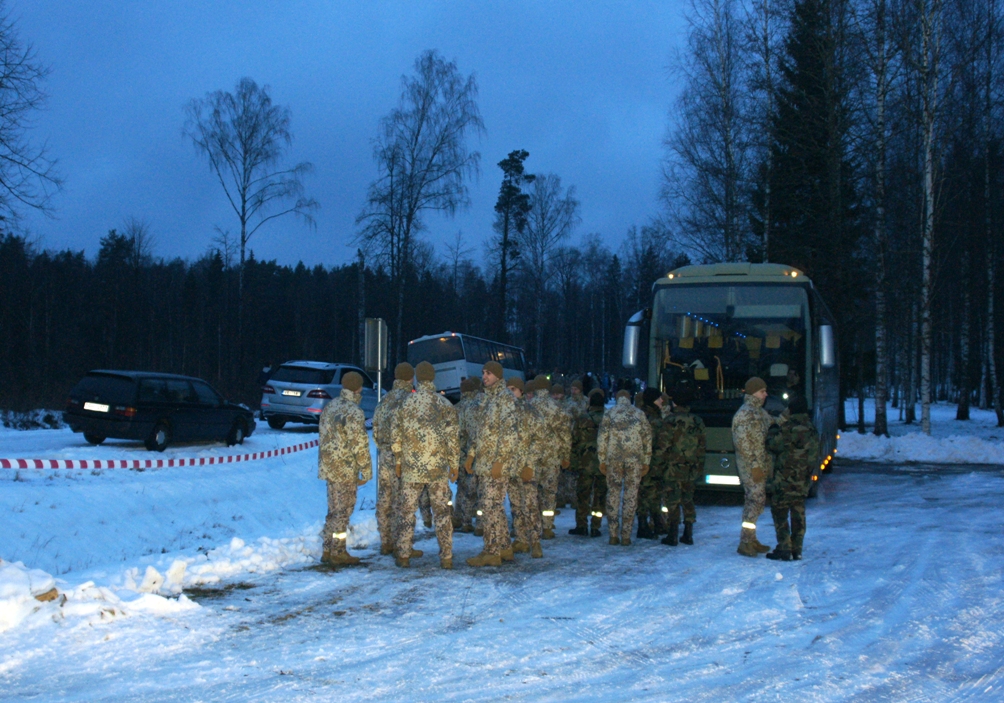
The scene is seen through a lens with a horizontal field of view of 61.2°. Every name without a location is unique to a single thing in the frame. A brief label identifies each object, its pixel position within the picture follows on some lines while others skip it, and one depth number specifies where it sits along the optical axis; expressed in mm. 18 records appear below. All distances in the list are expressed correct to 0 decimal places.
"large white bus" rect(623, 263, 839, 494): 13289
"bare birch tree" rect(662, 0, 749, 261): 29938
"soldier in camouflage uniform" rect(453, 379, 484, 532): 10781
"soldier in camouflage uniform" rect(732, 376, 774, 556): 9422
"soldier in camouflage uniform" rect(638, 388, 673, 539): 10211
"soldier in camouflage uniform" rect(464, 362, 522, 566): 8734
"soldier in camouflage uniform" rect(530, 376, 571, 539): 10359
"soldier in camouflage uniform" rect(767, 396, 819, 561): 8977
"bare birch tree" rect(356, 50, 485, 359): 36812
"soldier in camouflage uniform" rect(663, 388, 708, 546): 10047
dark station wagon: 16234
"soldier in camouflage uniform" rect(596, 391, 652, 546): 9977
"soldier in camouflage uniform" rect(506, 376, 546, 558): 9188
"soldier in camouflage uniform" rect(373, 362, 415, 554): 9242
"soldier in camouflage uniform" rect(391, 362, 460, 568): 8461
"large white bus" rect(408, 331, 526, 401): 28641
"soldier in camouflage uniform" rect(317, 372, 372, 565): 8617
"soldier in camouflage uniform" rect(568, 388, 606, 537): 11047
